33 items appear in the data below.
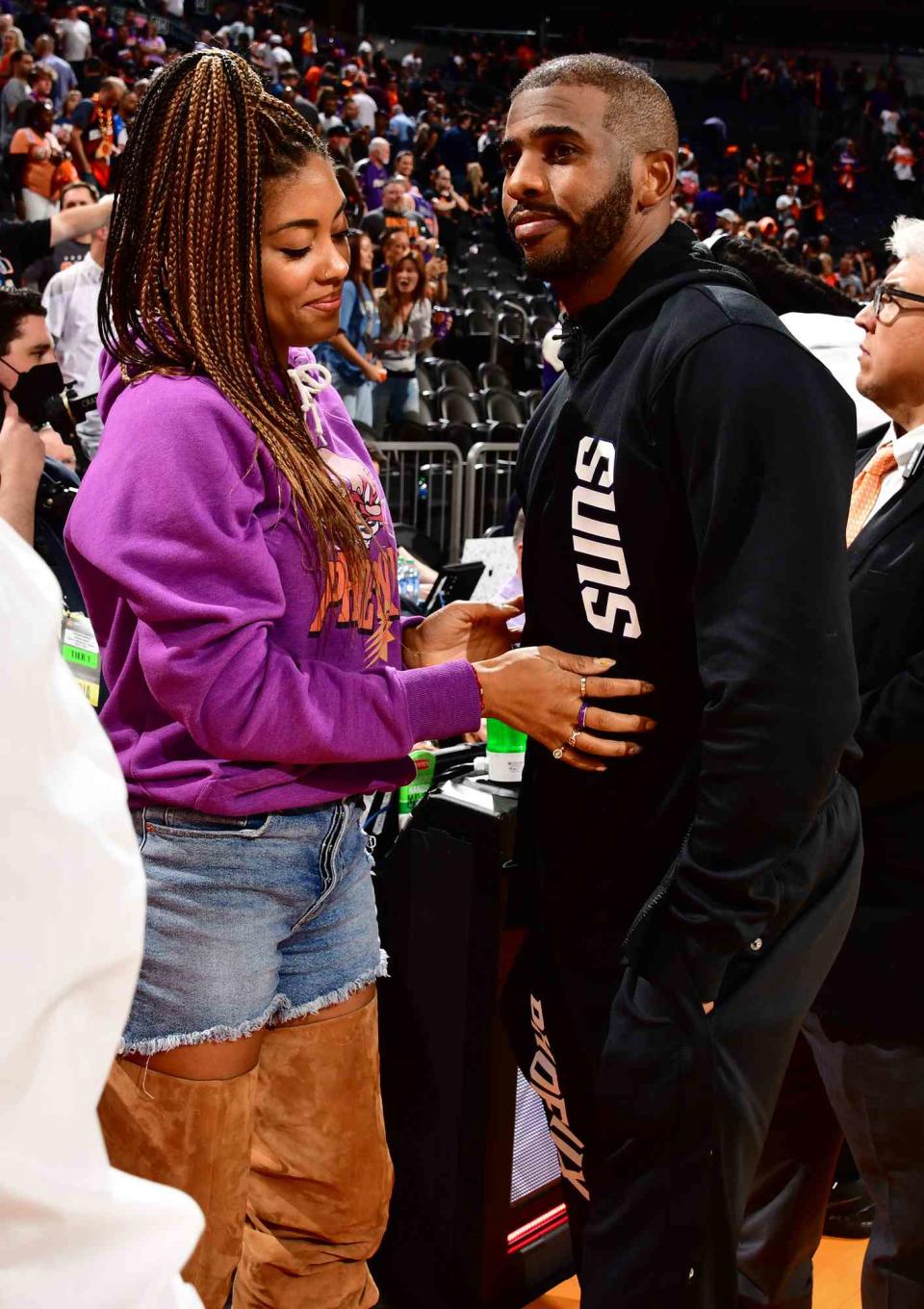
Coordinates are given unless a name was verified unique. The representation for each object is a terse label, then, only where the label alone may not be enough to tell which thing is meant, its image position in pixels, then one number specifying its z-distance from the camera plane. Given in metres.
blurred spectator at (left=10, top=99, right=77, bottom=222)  8.74
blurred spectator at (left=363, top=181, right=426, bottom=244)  9.65
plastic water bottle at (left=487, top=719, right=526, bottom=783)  2.17
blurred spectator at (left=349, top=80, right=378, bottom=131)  14.98
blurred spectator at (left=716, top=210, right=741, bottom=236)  14.24
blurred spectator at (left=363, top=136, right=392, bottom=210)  11.86
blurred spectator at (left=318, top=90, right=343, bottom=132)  13.05
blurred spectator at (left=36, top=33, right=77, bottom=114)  11.38
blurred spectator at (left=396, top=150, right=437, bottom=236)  11.60
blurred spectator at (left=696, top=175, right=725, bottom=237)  17.41
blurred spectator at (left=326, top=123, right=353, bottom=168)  11.84
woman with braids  1.33
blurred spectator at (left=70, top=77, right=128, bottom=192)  9.85
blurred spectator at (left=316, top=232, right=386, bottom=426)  6.95
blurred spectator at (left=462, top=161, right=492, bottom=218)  15.66
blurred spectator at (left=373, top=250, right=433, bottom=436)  7.87
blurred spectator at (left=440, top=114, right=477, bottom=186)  15.91
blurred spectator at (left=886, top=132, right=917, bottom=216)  22.83
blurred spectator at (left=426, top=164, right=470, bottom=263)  13.60
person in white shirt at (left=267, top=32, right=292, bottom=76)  14.69
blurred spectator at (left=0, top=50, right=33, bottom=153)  10.03
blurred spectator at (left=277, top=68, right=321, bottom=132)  13.93
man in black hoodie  1.26
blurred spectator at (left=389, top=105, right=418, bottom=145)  16.03
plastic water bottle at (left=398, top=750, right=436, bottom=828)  2.22
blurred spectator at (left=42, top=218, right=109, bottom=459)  6.03
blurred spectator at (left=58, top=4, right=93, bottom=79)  12.69
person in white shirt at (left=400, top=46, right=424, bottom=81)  21.14
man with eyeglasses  1.86
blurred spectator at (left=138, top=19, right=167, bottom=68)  13.26
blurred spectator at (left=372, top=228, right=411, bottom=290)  8.39
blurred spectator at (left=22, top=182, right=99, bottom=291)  6.59
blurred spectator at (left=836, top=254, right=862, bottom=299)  16.59
